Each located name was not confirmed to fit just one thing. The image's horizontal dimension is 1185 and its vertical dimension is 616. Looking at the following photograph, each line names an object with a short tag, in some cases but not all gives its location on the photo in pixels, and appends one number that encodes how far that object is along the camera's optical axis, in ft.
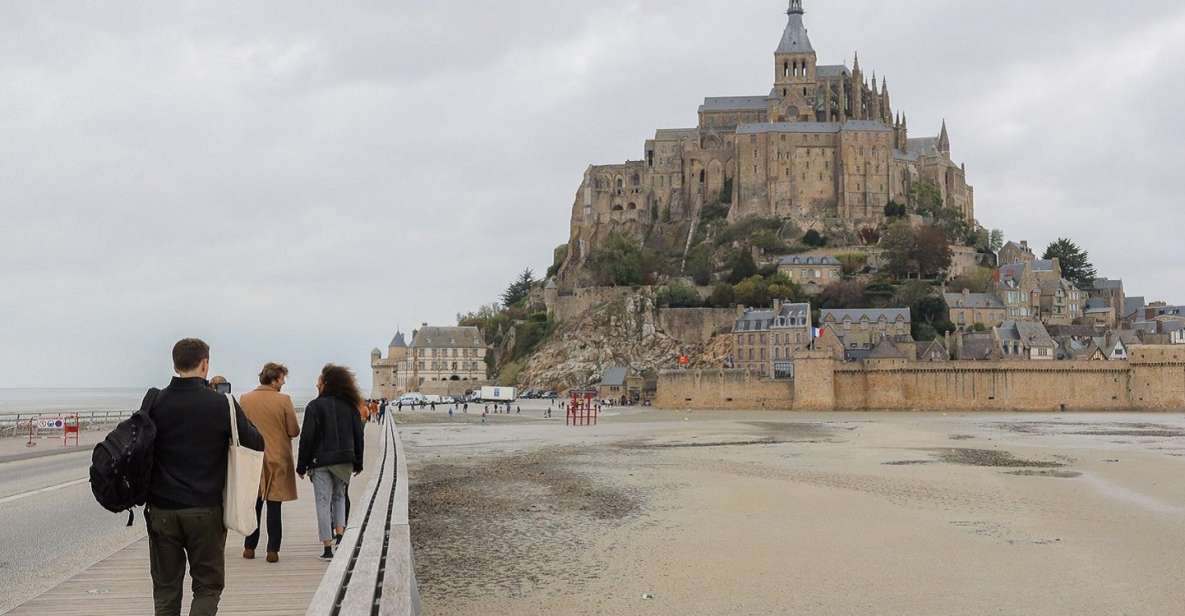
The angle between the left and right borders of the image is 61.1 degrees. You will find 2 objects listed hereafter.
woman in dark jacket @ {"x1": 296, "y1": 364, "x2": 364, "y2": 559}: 26.11
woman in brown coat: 24.79
